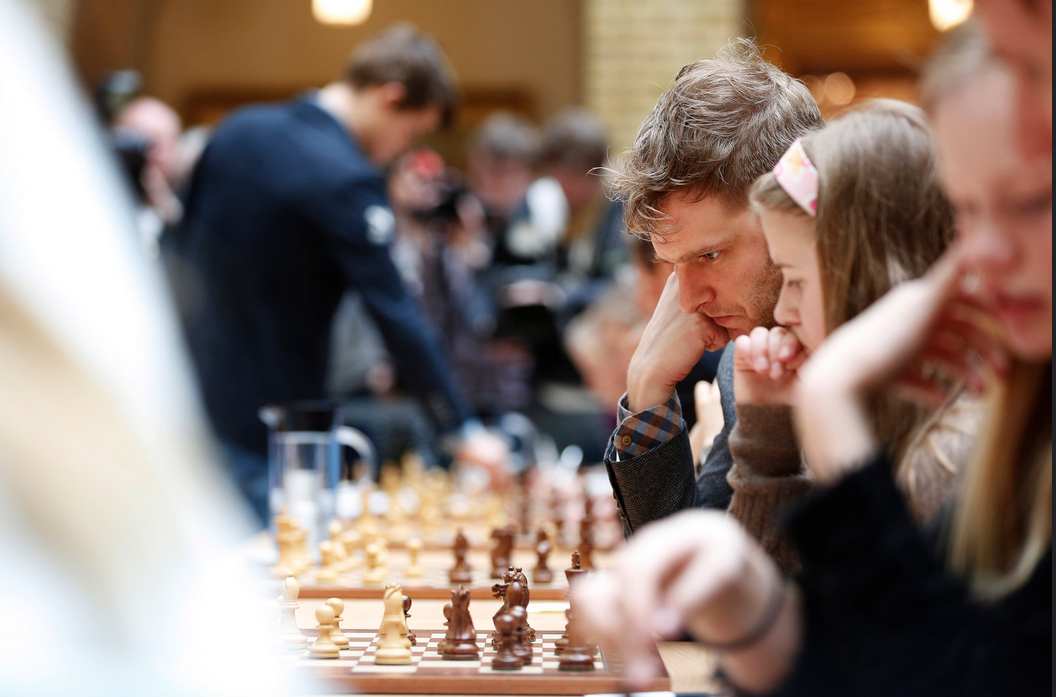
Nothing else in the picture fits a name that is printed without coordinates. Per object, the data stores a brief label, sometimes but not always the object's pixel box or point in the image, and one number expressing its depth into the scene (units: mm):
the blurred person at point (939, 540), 2405
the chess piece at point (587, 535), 3056
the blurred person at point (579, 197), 6500
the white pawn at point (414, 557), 3228
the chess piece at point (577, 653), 2722
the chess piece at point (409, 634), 2798
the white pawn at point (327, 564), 3159
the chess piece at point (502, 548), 3202
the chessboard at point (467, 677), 2704
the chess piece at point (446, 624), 2781
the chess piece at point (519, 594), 2800
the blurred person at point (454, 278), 6794
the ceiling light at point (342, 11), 10888
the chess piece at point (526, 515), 3603
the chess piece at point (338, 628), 2797
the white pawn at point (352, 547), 3256
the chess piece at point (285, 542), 3231
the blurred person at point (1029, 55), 2391
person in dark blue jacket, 4509
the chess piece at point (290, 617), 2725
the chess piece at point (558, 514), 3453
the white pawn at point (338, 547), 3235
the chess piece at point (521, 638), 2747
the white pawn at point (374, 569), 3143
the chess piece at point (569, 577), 2751
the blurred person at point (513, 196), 7383
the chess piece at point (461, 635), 2768
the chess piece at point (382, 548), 3209
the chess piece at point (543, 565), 3052
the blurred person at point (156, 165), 5924
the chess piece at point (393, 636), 2765
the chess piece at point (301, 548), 3241
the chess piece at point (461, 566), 3157
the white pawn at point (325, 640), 2772
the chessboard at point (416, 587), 3003
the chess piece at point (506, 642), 2741
